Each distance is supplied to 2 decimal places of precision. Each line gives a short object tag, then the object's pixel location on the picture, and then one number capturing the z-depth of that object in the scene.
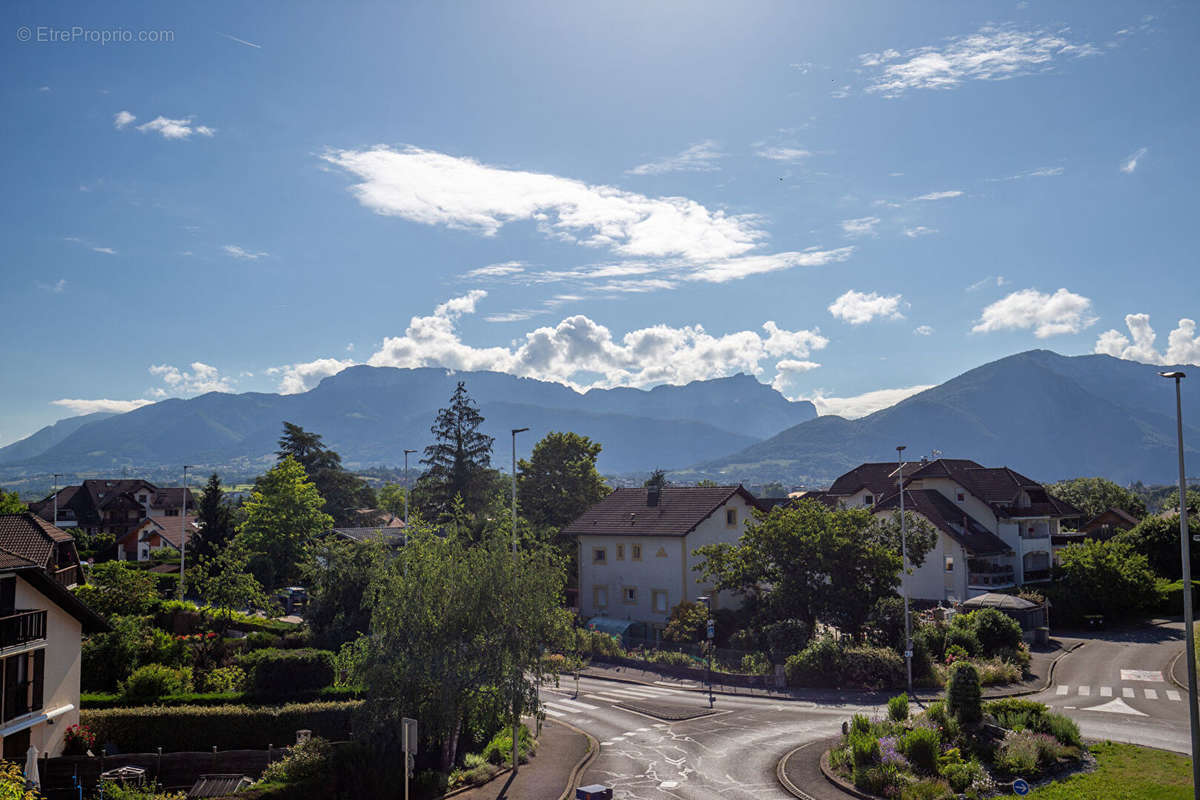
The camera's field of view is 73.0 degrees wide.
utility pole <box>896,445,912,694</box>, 37.50
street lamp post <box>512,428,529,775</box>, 25.73
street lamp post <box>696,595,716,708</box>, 37.73
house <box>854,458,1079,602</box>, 58.72
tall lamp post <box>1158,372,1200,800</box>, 19.81
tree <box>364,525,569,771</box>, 23.86
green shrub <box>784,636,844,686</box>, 40.19
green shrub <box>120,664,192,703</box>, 30.55
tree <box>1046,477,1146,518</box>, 91.75
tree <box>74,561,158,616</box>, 42.81
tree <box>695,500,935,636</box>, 43.81
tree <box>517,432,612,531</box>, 74.94
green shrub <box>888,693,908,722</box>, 28.55
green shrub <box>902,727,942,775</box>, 24.41
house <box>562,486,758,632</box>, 55.09
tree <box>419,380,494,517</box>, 76.69
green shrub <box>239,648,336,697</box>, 30.73
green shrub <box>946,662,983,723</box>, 26.00
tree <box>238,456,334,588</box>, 70.38
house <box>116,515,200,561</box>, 94.62
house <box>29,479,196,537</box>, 115.12
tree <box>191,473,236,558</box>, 75.38
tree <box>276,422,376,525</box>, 98.62
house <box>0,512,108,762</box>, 25.05
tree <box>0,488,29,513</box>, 80.51
